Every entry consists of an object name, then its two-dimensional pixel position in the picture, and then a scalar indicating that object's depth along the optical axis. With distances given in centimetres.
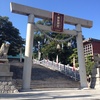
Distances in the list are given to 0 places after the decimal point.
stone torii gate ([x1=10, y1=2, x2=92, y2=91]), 750
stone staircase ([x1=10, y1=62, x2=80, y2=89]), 789
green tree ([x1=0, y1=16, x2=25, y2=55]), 1639
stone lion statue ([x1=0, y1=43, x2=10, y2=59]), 675
